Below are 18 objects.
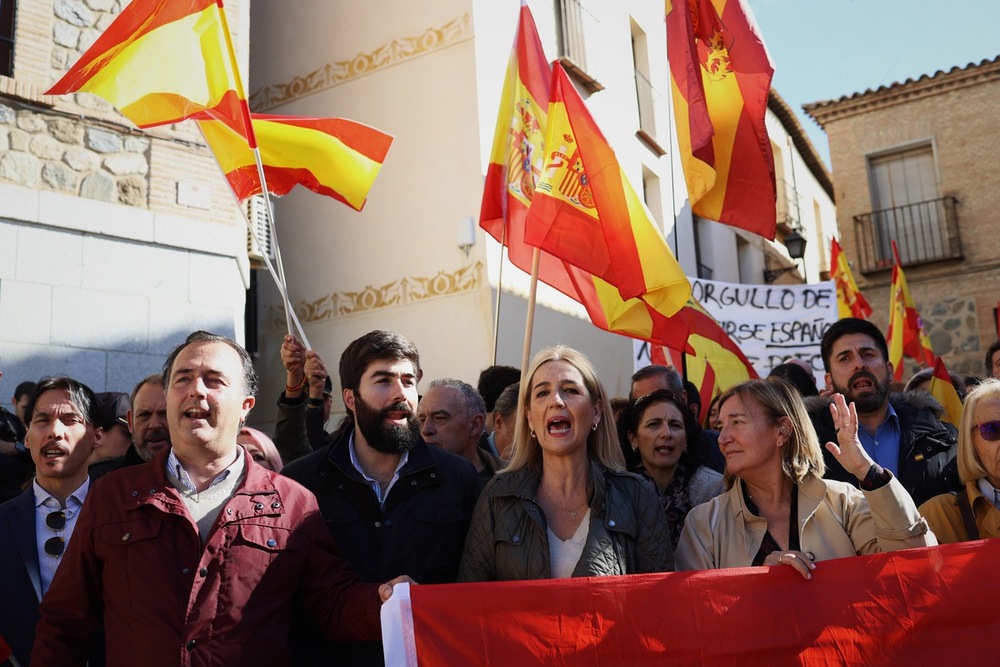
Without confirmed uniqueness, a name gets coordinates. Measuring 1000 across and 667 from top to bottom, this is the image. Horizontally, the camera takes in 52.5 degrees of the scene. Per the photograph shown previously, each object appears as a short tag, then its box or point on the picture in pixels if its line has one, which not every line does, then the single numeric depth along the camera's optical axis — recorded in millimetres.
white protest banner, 9617
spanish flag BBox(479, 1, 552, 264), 5844
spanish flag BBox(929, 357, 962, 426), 6312
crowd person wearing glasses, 3504
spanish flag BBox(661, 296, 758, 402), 7055
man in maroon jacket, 2865
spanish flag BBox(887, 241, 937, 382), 10492
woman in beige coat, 3201
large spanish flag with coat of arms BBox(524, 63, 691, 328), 5387
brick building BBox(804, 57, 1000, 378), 17141
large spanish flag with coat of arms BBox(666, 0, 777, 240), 5668
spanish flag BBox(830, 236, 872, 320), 12086
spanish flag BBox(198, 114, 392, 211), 5426
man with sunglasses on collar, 3553
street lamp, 13688
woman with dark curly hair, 4266
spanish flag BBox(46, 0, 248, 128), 4820
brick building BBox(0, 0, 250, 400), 7266
